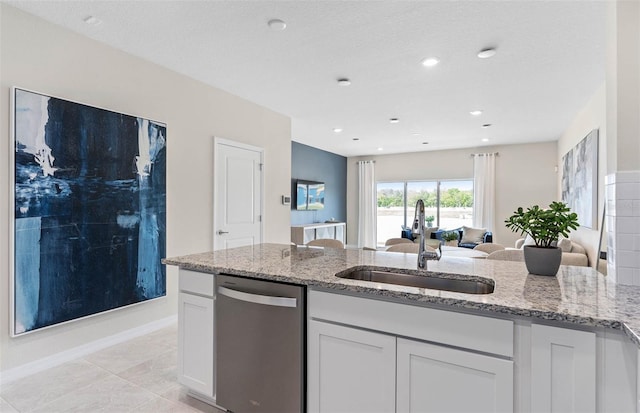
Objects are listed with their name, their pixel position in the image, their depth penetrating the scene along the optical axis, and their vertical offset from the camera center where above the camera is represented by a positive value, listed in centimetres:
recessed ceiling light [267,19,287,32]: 247 +135
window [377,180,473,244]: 789 +8
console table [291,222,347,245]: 650 -56
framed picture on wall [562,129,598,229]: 377 +35
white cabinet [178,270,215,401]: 192 -75
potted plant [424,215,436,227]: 817 -34
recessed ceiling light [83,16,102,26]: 246 +136
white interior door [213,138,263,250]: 395 +13
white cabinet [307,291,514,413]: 123 -62
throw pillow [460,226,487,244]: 685 -60
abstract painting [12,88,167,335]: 233 -5
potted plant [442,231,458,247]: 514 -47
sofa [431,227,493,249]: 674 -64
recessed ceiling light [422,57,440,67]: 305 +134
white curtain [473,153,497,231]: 738 +34
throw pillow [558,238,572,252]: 412 -47
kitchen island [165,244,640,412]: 109 -47
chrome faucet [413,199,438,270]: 183 -24
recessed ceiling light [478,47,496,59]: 283 +132
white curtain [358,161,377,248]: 887 +2
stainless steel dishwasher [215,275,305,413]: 162 -72
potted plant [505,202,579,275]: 164 -13
